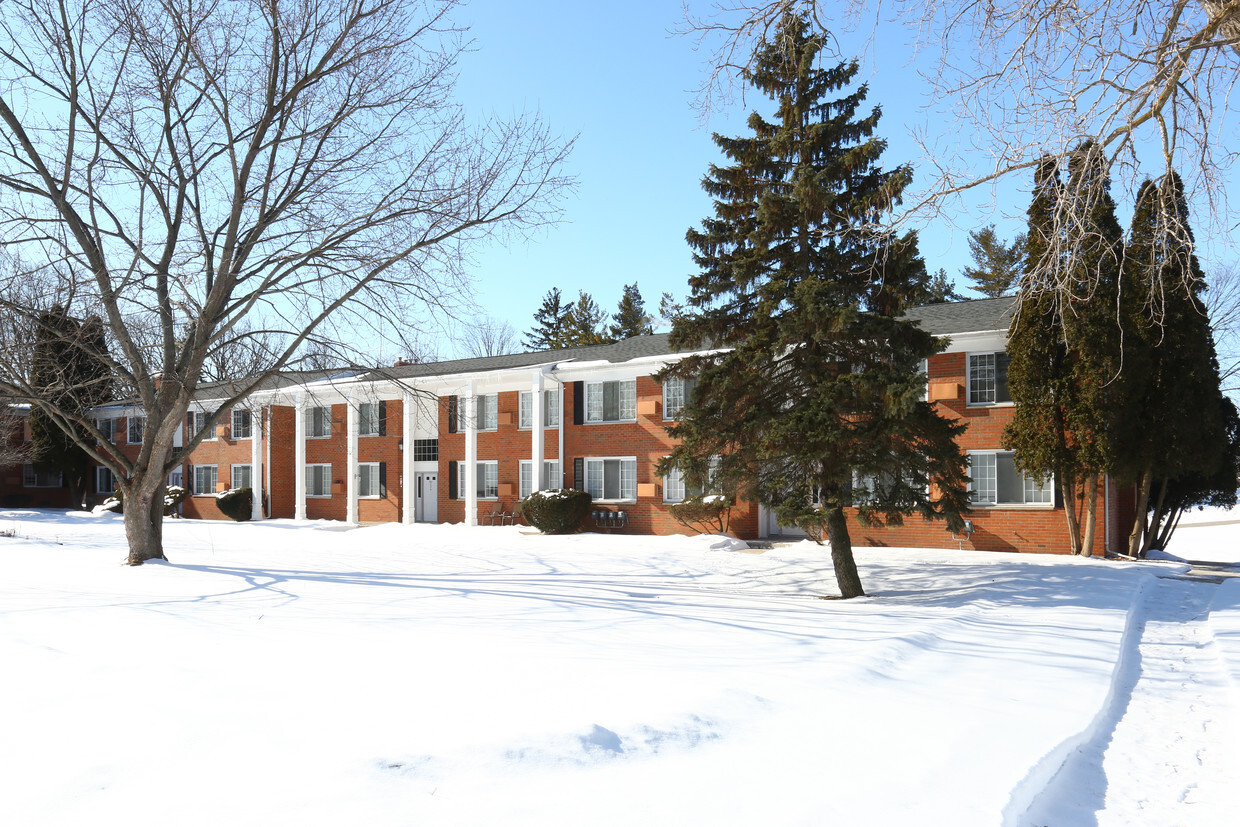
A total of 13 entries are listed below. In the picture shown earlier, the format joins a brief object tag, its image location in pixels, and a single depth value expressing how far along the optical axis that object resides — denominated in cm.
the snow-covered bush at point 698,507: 1506
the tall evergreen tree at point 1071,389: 1741
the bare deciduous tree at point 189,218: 1378
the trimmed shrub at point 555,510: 2531
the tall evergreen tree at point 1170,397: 1753
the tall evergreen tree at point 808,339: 1369
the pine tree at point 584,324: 5627
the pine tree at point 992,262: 4403
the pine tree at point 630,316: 5788
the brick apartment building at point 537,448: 2048
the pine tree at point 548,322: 6314
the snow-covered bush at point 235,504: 3334
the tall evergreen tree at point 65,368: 1352
